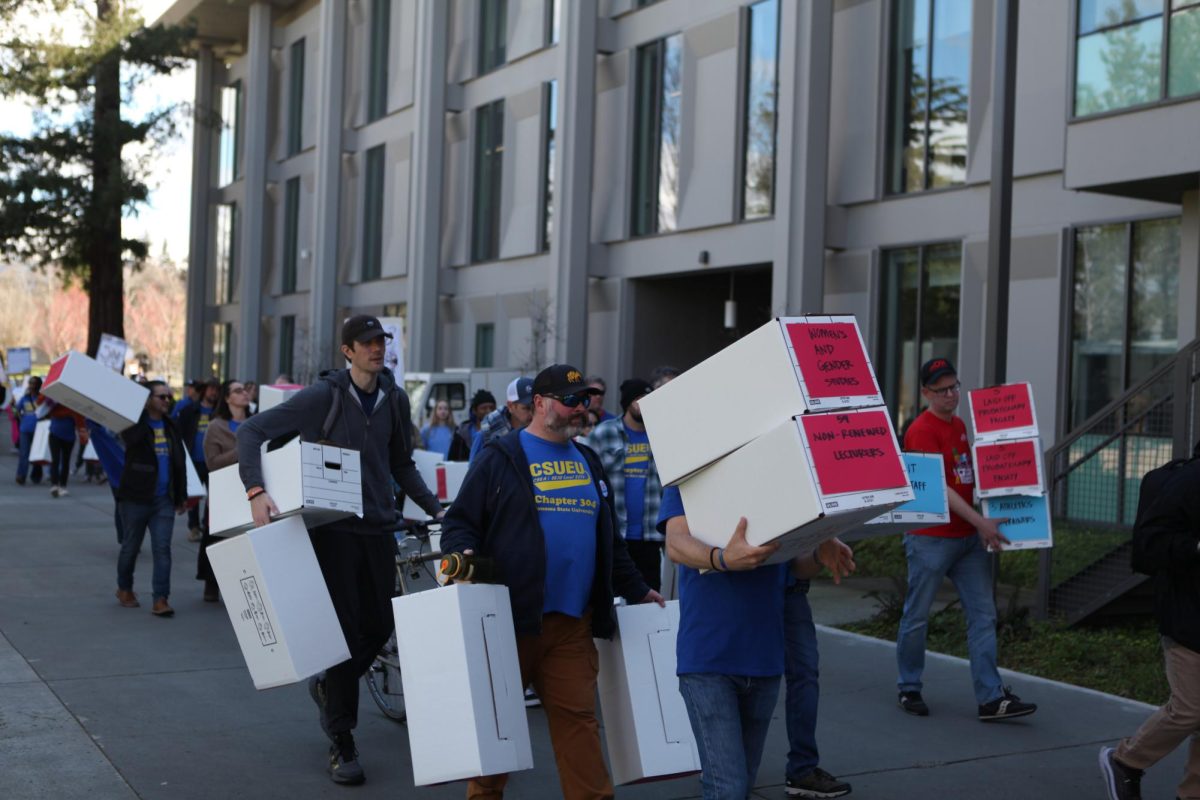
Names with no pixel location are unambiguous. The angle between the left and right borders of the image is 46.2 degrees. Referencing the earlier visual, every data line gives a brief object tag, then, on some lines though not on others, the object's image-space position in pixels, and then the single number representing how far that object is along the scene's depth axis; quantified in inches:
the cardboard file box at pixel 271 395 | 575.5
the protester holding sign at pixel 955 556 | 312.0
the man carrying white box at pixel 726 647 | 190.1
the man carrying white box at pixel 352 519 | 260.4
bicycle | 286.8
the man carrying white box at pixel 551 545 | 212.4
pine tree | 1499.8
